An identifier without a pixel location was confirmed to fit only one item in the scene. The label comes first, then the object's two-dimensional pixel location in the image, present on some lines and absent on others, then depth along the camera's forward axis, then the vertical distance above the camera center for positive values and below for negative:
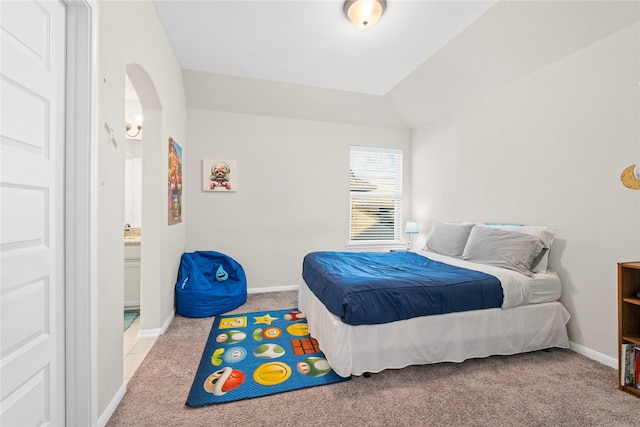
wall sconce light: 3.66 +1.13
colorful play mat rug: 1.78 -1.15
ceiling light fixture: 2.17 +1.61
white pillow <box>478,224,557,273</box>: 2.43 -0.25
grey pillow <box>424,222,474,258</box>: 3.06 -0.31
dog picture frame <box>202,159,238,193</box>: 3.77 +0.48
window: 4.54 +0.29
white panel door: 0.98 -0.01
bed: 1.89 -0.84
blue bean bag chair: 3.00 -0.87
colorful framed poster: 2.86 +0.31
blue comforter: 1.87 -0.58
